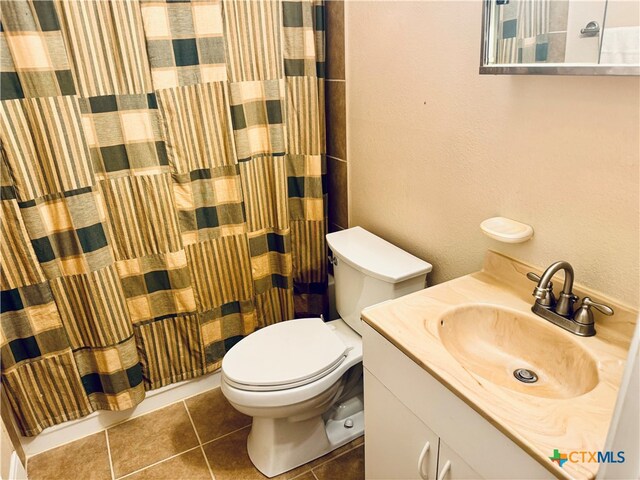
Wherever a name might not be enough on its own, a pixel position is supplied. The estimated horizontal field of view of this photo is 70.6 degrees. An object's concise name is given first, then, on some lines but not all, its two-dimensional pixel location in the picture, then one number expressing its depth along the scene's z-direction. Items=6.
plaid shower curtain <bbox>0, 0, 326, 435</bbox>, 1.47
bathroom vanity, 0.85
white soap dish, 1.22
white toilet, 1.53
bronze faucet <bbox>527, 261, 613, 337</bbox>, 1.08
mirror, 0.93
